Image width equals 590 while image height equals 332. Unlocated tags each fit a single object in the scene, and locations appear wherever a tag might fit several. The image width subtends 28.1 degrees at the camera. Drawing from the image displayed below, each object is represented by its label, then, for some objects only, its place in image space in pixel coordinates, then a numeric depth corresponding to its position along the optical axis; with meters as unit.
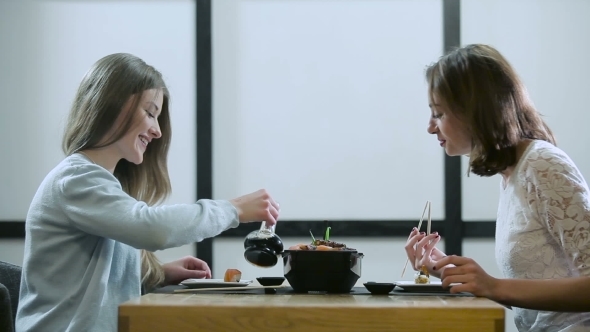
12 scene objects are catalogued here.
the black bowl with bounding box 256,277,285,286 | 2.91
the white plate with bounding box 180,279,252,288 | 2.85
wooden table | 2.42
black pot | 2.75
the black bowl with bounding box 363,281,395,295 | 2.74
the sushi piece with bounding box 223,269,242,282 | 2.98
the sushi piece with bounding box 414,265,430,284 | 2.94
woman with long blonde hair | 2.85
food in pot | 2.80
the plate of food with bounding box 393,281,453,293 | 2.78
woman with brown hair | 2.76
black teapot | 2.90
